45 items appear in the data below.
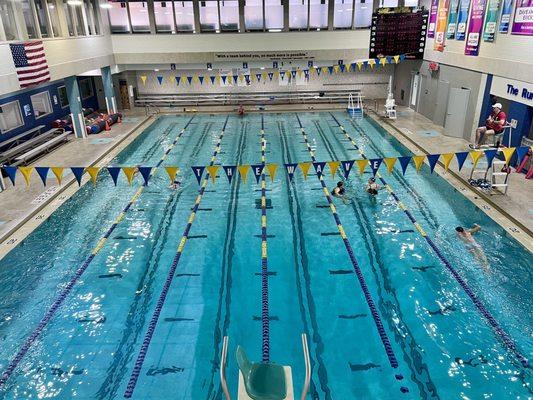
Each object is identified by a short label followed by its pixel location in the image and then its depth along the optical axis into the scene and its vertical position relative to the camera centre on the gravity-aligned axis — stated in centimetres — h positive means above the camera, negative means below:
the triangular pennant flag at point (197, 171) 920 -283
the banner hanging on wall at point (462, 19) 1542 +51
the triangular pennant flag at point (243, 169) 945 -286
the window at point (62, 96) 1917 -243
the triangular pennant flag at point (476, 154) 931 -263
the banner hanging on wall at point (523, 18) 1157 +35
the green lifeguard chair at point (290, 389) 335 -267
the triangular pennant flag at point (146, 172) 910 -276
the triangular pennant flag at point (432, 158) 921 -267
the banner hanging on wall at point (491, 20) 1338 +37
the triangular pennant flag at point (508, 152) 912 -254
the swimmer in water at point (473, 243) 791 -412
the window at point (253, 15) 2139 +113
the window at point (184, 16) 2148 +117
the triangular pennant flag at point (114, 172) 908 -274
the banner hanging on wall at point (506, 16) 1260 +47
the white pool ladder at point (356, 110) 2005 -352
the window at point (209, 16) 2145 +113
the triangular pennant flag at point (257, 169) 932 -286
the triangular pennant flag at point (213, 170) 950 -289
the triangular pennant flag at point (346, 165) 952 -287
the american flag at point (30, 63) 1214 -59
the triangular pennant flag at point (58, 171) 912 -272
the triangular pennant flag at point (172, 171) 944 -286
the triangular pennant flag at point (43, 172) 887 -266
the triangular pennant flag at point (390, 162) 936 -275
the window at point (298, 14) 2150 +113
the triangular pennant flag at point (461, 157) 916 -263
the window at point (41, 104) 1697 -248
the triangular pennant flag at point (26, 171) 899 -271
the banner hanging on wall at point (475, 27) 1436 +18
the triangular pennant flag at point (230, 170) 937 -288
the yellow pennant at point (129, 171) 935 -282
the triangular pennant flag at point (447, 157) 947 -272
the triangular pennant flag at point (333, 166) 931 -280
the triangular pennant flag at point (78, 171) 891 -268
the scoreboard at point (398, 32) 1839 +9
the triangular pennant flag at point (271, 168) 945 -286
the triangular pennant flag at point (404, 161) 927 -271
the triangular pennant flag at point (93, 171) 912 -274
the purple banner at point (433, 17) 1812 +71
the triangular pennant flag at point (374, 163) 941 -281
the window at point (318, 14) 2145 +110
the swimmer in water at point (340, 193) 1064 -393
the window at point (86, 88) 2134 -233
